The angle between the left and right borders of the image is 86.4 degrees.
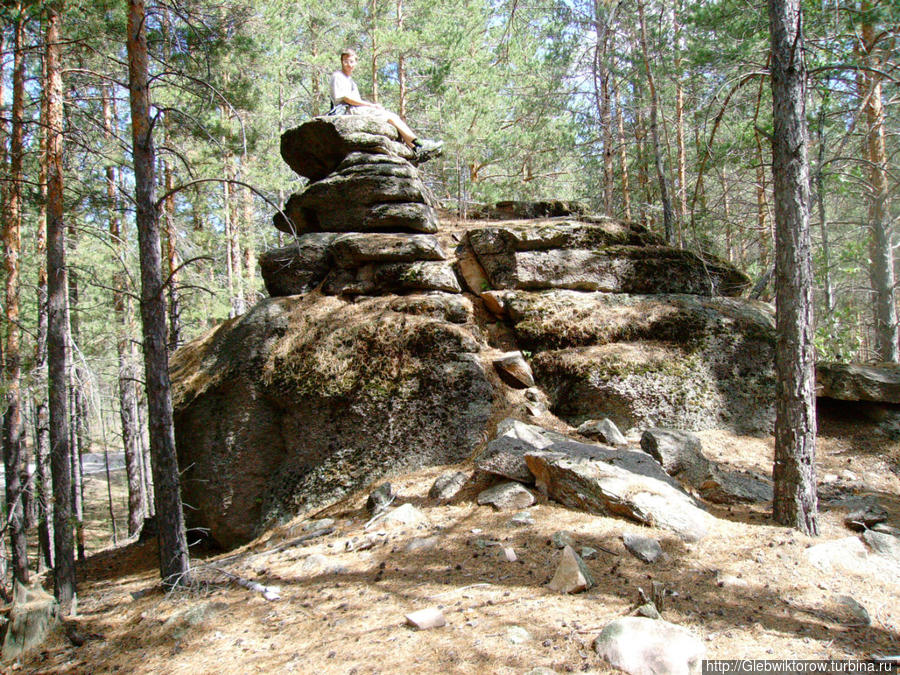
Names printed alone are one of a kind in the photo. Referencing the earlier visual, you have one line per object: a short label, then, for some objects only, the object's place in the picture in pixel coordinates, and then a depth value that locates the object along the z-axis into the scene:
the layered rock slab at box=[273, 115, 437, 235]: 7.73
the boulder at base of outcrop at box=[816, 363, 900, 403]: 6.07
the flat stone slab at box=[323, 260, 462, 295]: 7.01
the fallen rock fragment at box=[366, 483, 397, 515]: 4.89
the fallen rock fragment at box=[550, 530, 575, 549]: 3.75
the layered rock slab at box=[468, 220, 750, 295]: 7.11
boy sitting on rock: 8.77
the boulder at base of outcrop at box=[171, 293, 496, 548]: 5.69
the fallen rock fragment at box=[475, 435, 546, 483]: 4.69
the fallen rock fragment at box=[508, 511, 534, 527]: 4.14
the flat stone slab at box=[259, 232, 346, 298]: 7.43
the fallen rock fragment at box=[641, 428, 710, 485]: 4.92
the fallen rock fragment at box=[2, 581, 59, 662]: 4.08
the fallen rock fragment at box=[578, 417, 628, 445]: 5.30
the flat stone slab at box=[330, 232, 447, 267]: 7.11
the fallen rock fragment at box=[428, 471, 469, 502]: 4.84
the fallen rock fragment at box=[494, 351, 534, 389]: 6.30
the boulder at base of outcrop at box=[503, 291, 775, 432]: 5.92
